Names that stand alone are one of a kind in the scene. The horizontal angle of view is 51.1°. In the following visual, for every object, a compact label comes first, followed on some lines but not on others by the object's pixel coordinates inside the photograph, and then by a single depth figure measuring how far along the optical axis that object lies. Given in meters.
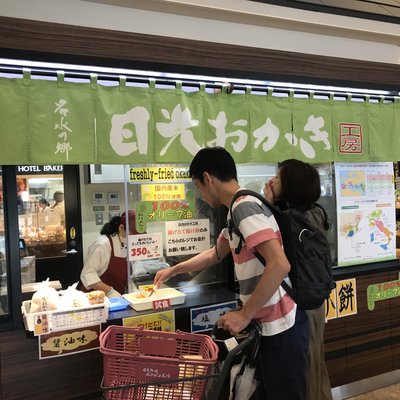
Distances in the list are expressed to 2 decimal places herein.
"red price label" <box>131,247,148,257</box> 3.37
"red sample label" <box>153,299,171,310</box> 3.13
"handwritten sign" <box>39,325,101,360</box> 2.78
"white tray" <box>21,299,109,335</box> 2.70
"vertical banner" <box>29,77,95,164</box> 2.82
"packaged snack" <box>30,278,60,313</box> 2.76
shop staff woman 3.74
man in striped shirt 2.09
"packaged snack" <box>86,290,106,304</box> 2.94
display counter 2.75
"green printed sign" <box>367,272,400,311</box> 4.15
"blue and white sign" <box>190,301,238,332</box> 3.23
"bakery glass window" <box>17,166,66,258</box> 5.55
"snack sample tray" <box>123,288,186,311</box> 3.10
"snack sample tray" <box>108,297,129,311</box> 3.13
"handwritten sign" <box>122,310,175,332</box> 3.01
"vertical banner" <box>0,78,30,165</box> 2.73
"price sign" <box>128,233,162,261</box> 3.37
